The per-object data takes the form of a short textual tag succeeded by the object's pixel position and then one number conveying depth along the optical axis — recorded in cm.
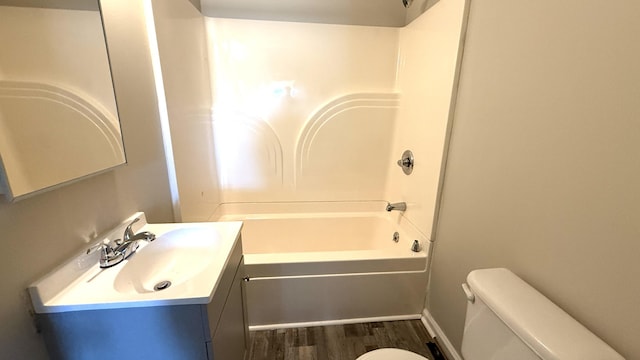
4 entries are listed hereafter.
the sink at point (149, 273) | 72
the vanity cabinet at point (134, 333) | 73
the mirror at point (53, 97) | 64
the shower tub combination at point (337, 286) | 157
